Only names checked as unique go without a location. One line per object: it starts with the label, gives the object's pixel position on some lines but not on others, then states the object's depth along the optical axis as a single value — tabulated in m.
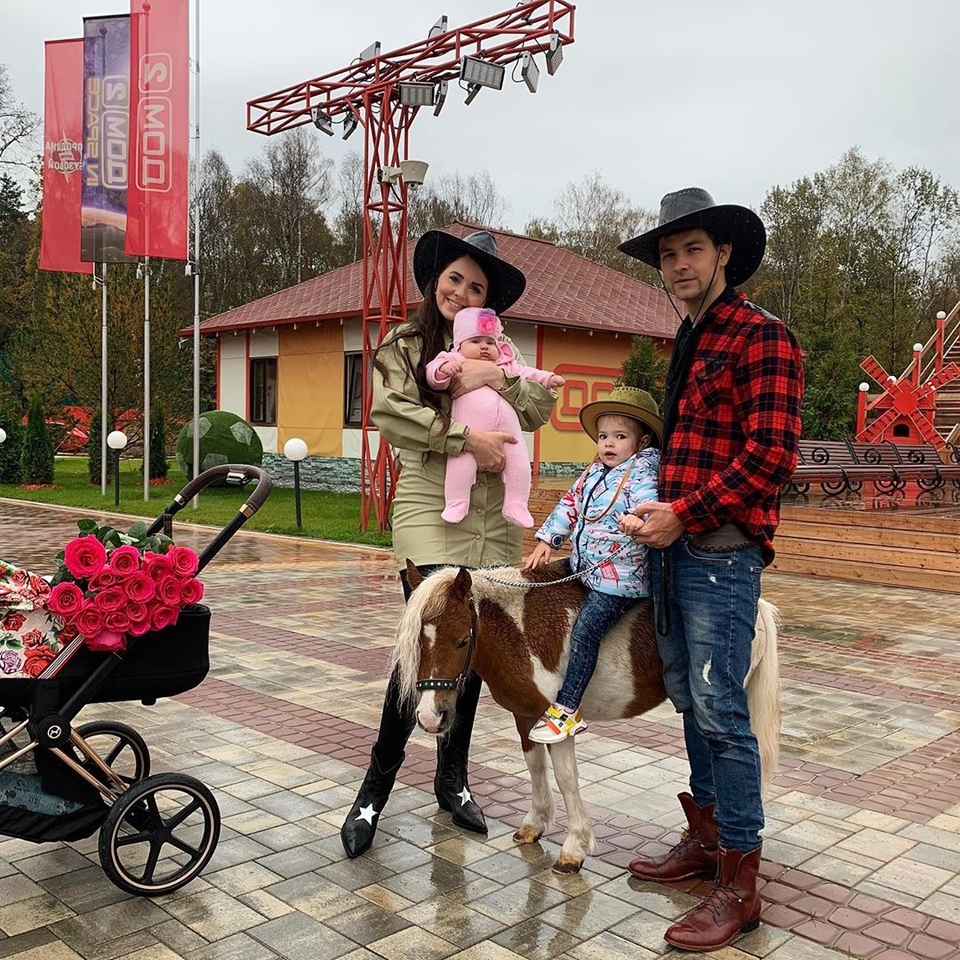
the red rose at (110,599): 3.09
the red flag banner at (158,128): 16.05
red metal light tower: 12.22
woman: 3.68
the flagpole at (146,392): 17.53
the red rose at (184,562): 3.26
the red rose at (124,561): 3.17
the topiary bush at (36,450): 23.84
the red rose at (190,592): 3.26
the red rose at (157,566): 3.20
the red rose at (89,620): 3.08
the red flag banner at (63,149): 17.88
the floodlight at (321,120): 14.19
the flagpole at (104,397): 19.78
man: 3.01
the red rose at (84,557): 3.16
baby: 3.68
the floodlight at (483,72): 12.41
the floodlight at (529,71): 12.32
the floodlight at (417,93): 12.98
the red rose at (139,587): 3.11
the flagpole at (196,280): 16.45
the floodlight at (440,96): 13.12
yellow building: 21.67
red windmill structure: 21.02
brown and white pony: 3.29
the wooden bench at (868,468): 14.37
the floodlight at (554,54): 11.91
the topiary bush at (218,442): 21.42
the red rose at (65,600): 3.11
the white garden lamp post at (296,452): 14.95
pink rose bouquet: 3.10
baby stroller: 3.20
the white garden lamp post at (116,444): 19.02
